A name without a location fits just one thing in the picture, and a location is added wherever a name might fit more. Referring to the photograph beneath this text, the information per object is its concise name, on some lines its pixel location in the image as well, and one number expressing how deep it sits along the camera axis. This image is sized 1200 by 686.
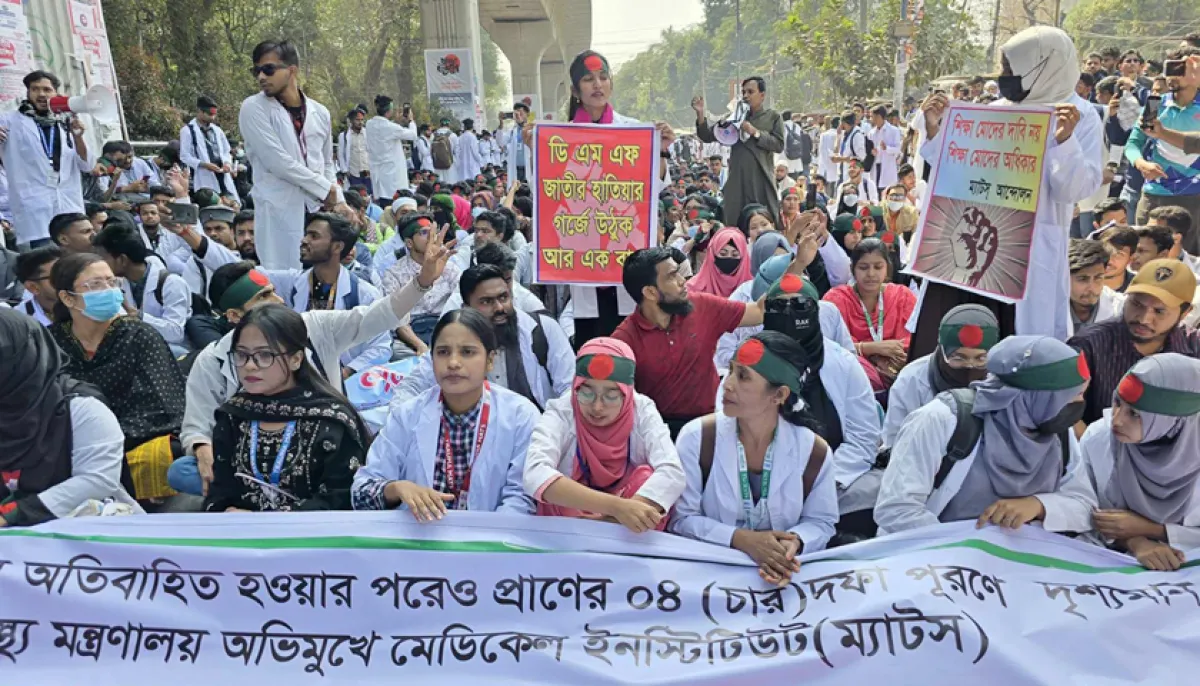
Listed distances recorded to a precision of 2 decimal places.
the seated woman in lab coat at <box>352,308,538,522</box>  2.97
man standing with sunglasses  5.45
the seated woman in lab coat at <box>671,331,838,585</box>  2.77
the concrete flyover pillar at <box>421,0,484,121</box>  23.27
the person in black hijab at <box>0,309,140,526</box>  2.90
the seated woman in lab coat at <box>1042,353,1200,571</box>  2.53
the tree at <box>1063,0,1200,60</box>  53.47
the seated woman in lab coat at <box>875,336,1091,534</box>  2.60
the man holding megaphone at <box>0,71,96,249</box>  7.24
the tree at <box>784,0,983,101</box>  29.36
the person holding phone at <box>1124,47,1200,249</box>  5.93
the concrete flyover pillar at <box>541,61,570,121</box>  54.88
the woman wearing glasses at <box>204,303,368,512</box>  2.98
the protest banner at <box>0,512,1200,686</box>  2.35
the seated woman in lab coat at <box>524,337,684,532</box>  2.76
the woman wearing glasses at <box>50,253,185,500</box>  3.55
